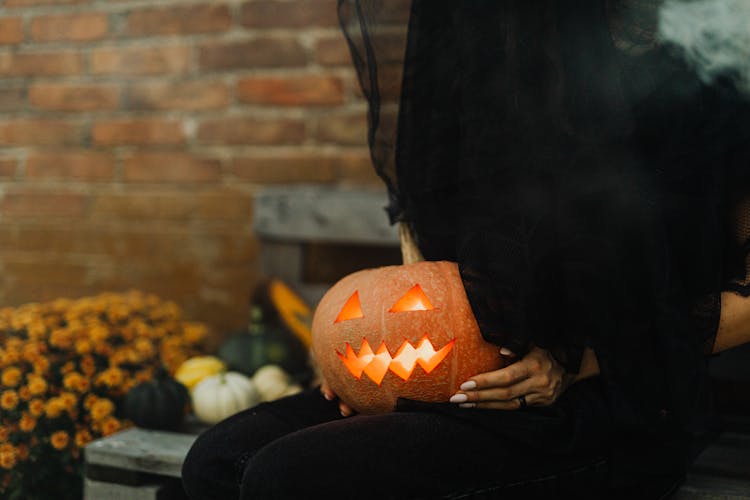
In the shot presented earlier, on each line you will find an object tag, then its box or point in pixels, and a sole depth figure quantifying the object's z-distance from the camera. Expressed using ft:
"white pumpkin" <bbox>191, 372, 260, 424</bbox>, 5.71
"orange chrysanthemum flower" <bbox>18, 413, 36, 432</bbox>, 5.42
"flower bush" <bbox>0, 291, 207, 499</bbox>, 5.48
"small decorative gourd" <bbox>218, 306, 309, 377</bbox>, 6.74
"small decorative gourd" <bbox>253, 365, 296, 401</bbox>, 6.34
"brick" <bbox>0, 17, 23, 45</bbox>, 8.07
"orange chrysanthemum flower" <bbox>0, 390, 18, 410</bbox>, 5.50
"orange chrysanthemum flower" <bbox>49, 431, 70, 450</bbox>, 5.48
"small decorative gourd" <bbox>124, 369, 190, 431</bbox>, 5.27
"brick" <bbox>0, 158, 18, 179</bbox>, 8.17
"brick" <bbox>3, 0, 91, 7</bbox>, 7.87
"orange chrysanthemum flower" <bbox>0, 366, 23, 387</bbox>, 5.62
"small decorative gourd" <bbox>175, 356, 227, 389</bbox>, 6.43
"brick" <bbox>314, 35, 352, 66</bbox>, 7.08
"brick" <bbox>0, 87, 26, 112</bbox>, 8.09
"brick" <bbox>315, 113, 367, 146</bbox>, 7.14
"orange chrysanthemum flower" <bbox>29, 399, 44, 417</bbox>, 5.49
